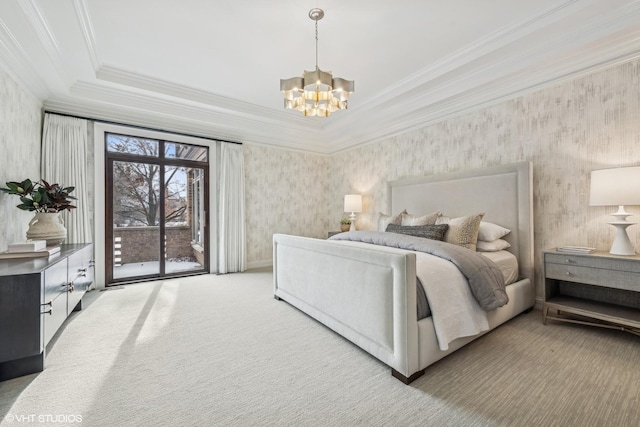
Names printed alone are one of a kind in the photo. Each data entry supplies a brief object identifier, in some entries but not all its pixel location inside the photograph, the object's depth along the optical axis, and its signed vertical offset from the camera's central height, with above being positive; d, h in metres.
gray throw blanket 1.90 -0.41
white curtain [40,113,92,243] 3.27 +0.67
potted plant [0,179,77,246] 2.37 +0.08
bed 1.59 -0.48
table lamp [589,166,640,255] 2.02 +0.14
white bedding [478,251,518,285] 2.50 -0.49
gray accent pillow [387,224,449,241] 2.74 -0.19
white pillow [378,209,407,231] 3.59 -0.10
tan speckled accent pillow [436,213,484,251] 2.66 -0.19
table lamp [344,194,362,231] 4.72 +0.19
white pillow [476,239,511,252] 2.73 -0.34
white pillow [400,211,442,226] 3.16 -0.08
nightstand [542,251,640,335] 1.99 -0.72
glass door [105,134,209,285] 3.85 +0.10
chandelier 2.27 +1.11
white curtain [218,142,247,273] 4.49 +0.05
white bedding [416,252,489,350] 1.67 -0.59
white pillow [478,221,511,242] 2.80 -0.21
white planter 2.44 -0.11
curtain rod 3.40 +1.29
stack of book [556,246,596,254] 2.24 -0.32
